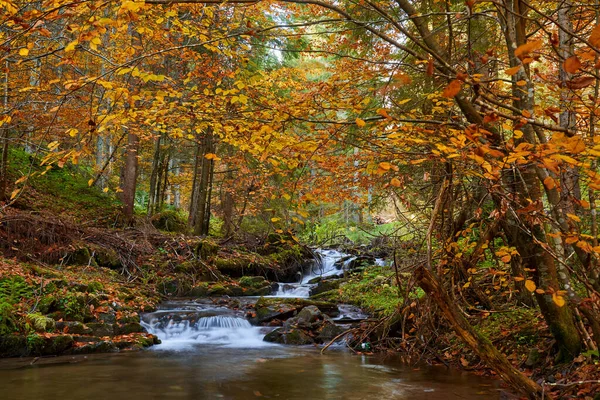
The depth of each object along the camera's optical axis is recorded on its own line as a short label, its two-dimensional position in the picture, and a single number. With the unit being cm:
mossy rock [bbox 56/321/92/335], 794
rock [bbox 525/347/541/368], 577
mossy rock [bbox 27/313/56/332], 761
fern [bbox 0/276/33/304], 786
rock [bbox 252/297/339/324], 1062
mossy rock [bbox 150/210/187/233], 1767
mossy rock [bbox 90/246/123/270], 1190
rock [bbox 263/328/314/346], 933
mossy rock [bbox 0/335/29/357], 721
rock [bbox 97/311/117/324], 870
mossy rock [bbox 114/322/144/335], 864
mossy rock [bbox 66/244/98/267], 1117
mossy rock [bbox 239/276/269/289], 1348
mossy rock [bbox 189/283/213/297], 1236
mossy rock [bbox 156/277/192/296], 1212
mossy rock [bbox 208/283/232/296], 1249
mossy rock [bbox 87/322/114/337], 833
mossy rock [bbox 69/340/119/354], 766
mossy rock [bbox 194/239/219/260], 1388
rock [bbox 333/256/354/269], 1717
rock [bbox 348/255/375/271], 1604
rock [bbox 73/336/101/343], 783
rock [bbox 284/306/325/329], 996
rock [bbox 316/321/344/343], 945
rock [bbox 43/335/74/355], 741
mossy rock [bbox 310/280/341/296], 1354
